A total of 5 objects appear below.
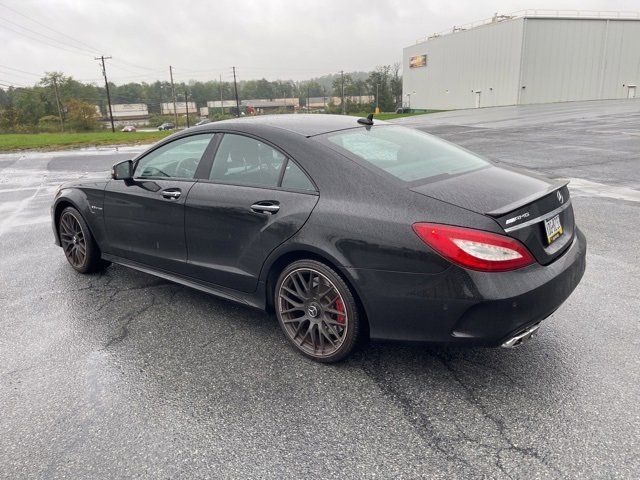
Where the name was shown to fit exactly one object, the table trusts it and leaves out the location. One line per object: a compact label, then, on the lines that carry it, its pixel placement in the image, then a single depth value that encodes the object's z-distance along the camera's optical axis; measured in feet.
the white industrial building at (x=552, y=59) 179.63
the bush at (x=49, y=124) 233.04
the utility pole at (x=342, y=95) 288.24
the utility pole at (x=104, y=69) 206.84
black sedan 8.45
